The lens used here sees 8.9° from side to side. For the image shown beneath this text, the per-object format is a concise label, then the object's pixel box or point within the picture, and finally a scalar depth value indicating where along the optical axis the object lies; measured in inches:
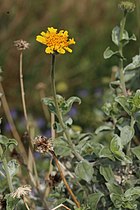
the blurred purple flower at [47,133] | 154.9
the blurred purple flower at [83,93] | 175.6
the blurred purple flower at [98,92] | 159.5
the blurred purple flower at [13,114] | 169.8
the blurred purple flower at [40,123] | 162.9
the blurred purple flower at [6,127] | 156.8
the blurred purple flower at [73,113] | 160.5
